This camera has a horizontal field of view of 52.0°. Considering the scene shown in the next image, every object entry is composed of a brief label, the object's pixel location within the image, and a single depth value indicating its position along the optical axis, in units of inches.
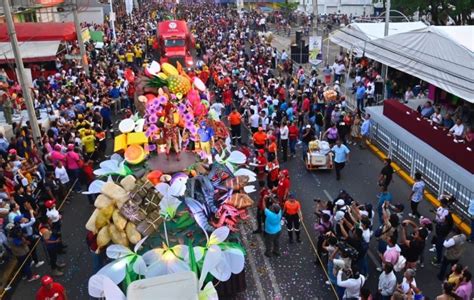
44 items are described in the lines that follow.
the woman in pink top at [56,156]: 480.7
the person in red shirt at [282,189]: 415.2
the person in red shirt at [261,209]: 385.7
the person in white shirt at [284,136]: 566.9
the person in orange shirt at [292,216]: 382.9
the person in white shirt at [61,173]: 467.8
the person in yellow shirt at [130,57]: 1109.1
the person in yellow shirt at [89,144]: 540.1
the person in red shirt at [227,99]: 728.3
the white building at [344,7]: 2343.4
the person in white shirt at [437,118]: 568.3
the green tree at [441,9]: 1179.3
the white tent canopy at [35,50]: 951.6
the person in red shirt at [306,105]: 664.4
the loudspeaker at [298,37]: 1220.4
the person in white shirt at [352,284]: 283.4
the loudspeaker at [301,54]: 1130.0
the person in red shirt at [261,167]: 493.7
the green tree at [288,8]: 2402.2
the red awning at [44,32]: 1017.5
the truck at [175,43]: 1091.3
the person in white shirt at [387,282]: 283.0
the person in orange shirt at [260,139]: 538.6
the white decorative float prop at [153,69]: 478.2
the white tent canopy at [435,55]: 551.5
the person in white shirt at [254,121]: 609.3
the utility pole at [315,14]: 977.5
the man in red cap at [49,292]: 277.7
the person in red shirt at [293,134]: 570.6
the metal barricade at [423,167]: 427.8
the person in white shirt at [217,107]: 610.4
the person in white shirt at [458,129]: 508.1
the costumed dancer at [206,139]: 422.8
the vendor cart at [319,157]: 543.2
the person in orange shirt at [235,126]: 606.9
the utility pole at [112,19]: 1269.8
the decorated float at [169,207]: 285.6
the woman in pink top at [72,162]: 486.9
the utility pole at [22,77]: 549.6
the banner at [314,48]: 941.8
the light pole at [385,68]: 770.8
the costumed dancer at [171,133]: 407.2
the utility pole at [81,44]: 900.0
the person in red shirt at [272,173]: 466.0
